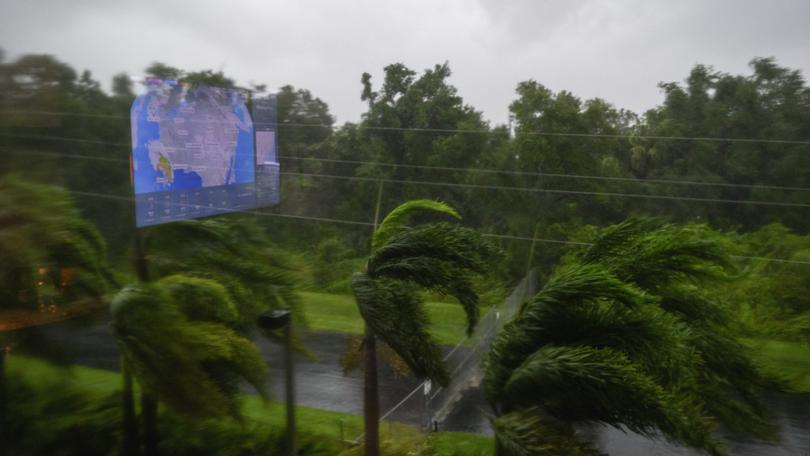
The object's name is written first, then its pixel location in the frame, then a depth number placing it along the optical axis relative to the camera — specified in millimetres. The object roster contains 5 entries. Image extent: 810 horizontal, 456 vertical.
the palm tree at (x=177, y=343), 6086
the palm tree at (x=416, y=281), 6391
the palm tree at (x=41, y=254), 6191
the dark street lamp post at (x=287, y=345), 6543
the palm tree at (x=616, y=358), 5344
